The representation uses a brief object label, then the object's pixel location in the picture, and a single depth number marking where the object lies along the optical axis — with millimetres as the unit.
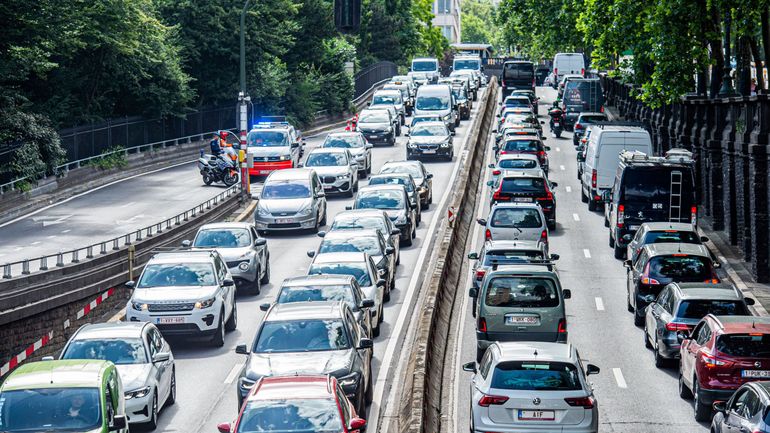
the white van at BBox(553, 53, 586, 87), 106438
